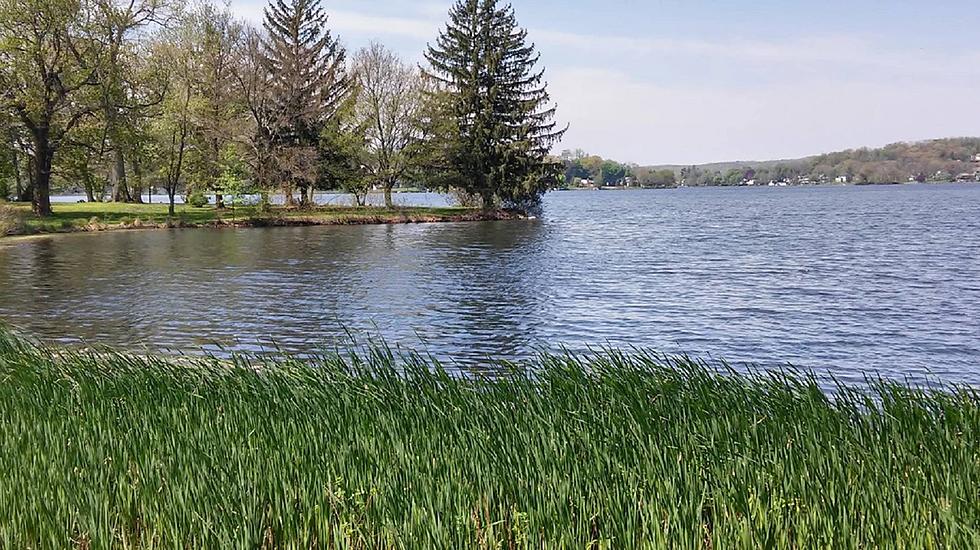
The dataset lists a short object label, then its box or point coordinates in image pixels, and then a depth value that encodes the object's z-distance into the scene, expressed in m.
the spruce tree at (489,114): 60.03
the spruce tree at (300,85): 54.72
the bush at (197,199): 58.88
